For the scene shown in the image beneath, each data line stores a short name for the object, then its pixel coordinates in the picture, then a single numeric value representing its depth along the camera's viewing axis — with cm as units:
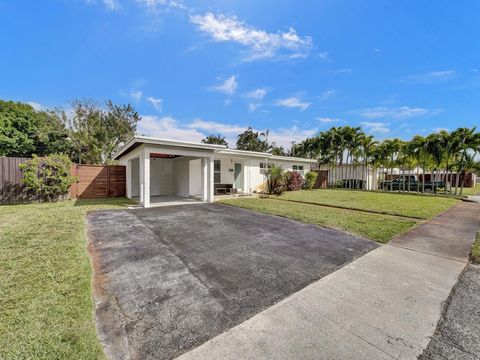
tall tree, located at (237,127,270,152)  3881
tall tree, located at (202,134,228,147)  3916
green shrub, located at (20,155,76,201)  977
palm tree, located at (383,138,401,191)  1950
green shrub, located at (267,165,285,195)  1520
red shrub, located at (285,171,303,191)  1692
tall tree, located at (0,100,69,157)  2528
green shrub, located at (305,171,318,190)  1932
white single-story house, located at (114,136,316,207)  975
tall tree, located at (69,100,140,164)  2453
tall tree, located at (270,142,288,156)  3962
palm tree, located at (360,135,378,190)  2164
